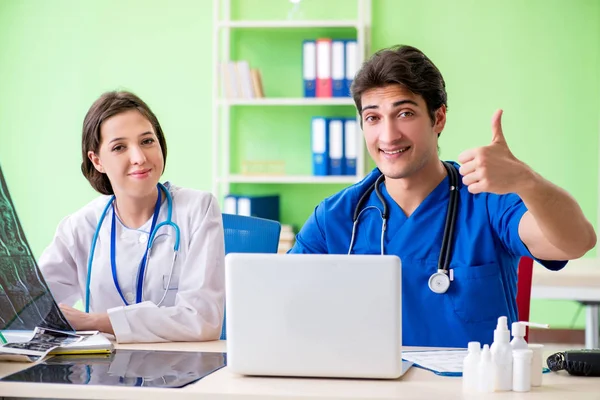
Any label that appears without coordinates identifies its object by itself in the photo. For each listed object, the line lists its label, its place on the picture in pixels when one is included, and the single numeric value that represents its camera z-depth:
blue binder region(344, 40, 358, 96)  5.80
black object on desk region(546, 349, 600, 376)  2.51
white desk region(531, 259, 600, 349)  4.21
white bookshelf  5.90
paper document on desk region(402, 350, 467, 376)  2.52
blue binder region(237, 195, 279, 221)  5.83
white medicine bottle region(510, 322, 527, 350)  2.40
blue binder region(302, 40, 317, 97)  5.84
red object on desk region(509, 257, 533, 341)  3.16
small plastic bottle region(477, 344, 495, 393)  2.37
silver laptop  2.41
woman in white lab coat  3.11
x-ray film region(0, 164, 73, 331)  2.70
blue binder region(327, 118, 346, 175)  5.80
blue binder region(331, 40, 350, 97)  5.81
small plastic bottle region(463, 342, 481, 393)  2.39
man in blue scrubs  2.97
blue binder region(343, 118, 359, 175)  5.77
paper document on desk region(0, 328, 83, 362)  2.65
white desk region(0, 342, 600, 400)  2.36
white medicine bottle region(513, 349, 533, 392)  2.38
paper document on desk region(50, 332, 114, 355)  2.72
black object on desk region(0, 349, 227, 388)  2.47
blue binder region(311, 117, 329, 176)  5.81
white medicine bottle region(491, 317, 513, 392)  2.38
